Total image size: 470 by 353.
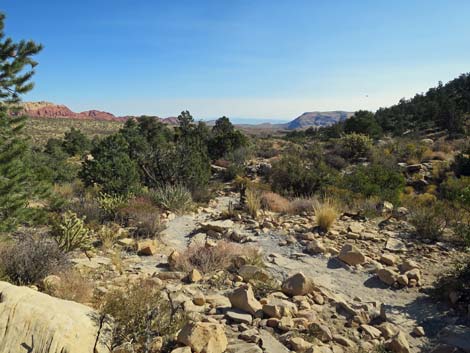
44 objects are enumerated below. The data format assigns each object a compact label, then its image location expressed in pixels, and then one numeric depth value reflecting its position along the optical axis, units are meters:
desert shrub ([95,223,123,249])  6.41
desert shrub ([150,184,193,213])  9.43
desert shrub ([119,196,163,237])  7.21
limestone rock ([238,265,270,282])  4.89
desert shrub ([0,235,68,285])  4.29
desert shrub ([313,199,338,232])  7.35
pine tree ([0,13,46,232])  5.84
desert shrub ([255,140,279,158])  21.19
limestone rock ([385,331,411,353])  3.39
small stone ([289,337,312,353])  3.18
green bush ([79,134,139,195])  9.68
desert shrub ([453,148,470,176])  12.48
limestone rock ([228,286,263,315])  3.81
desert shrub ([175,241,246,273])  5.29
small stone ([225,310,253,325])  3.62
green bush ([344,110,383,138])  23.54
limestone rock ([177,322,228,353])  2.98
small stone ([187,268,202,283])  4.81
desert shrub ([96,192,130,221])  8.12
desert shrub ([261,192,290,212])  9.29
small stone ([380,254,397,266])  5.89
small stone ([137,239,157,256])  6.18
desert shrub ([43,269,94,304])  3.76
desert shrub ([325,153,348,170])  16.64
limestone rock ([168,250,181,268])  5.44
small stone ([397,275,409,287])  5.15
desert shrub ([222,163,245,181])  15.32
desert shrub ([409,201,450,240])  6.87
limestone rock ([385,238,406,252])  6.43
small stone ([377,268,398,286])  5.22
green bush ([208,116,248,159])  19.69
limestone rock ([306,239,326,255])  6.37
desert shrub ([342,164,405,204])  9.98
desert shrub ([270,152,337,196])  11.17
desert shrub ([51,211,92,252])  5.86
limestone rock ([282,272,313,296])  4.44
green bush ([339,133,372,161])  18.44
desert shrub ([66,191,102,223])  7.93
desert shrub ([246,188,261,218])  8.79
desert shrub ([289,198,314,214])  9.02
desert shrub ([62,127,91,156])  31.16
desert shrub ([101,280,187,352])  3.11
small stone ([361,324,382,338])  3.71
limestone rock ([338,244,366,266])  5.87
